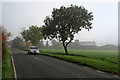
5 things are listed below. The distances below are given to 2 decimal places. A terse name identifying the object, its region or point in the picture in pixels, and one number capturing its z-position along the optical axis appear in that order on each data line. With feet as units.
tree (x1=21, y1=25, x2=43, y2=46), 196.13
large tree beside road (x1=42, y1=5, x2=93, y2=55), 103.30
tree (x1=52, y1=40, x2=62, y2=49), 439.63
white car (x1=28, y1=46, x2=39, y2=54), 101.02
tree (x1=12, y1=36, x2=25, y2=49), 347.73
